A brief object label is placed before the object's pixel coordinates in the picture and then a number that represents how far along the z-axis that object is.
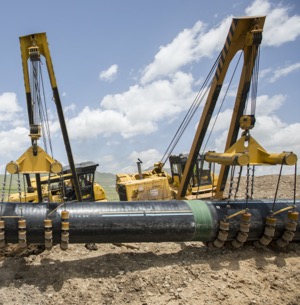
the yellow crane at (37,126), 6.26
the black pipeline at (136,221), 6.04
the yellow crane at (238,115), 6.66
